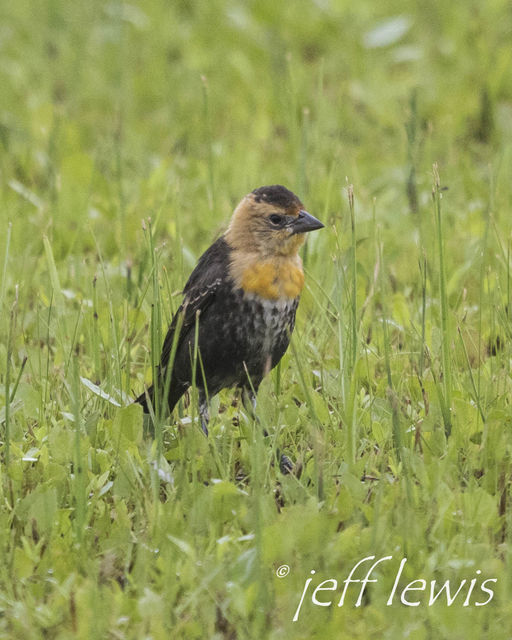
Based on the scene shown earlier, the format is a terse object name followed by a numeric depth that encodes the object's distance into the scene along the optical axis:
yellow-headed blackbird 8.19
